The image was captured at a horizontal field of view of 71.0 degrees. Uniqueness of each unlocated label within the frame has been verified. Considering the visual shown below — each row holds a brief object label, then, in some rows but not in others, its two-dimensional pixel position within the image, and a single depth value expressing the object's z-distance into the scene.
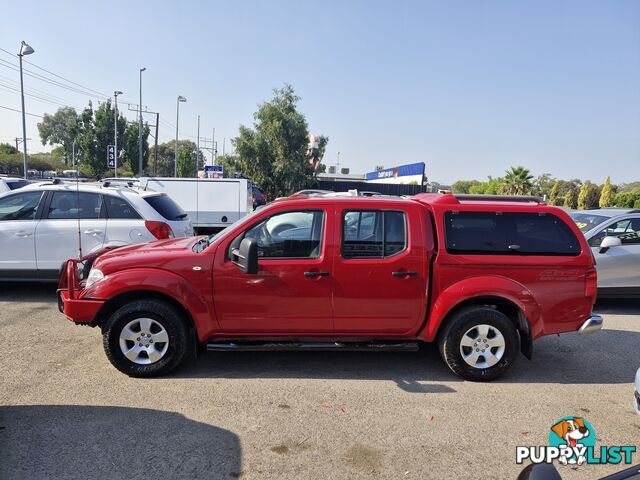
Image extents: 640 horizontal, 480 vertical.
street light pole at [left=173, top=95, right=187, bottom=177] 45.01
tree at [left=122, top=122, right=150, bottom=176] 45.28
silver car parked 7.15
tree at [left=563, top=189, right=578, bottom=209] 44.72
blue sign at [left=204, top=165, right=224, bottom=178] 33.94
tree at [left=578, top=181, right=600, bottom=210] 42.31
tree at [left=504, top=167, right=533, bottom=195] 47.41
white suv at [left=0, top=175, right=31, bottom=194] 12.50
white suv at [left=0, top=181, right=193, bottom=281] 6.73
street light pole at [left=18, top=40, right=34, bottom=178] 18.33
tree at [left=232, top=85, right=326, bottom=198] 32.28
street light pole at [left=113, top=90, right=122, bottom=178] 37.59
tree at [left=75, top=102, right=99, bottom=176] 40.19
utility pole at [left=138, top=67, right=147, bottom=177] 37.41
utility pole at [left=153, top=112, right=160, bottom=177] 43.94
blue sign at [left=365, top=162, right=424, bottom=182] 41.81
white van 13.00
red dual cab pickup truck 4.30
